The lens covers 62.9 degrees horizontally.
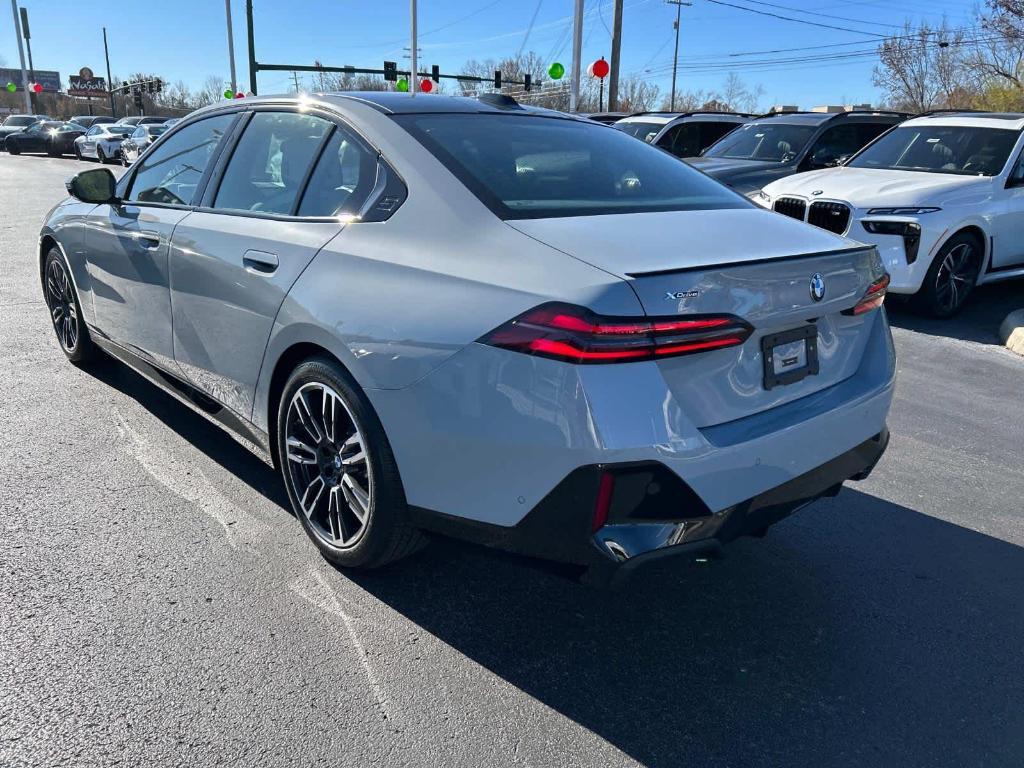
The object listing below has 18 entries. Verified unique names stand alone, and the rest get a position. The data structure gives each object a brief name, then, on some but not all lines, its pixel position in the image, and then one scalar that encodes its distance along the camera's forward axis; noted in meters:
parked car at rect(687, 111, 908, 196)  10.67
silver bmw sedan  2.21
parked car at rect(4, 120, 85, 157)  33.78
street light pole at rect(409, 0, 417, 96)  37.66
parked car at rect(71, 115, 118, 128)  49.49
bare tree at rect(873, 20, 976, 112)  37.06
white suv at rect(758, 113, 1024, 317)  7.37
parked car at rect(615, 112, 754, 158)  13.60
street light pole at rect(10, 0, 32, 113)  60.91
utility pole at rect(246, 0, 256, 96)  37.06
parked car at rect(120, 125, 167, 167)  25.64
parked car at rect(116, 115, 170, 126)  35.16
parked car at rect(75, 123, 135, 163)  29.62
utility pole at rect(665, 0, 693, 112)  75.06
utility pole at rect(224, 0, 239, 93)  46.72
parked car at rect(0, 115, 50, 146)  38.31
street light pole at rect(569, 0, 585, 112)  23.00
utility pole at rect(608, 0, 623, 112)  25.98
